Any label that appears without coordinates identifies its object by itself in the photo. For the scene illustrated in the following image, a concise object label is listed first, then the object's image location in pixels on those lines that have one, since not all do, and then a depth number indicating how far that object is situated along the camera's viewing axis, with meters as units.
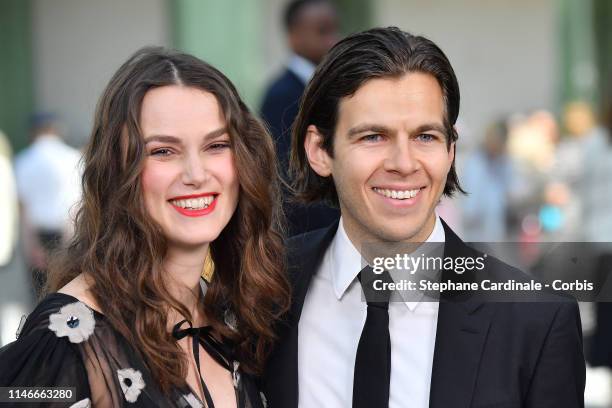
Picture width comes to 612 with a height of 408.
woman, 3.89
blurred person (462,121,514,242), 13.97
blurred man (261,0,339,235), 6.18
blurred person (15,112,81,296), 13.16
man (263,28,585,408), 4.07
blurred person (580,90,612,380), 7.87
